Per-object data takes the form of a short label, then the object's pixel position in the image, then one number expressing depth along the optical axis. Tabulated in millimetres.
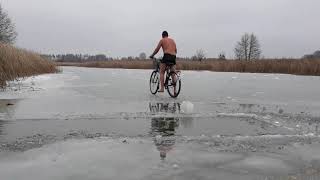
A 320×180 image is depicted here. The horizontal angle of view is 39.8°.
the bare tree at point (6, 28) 61156
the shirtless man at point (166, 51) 13906
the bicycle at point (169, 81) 13742
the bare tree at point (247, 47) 95344
